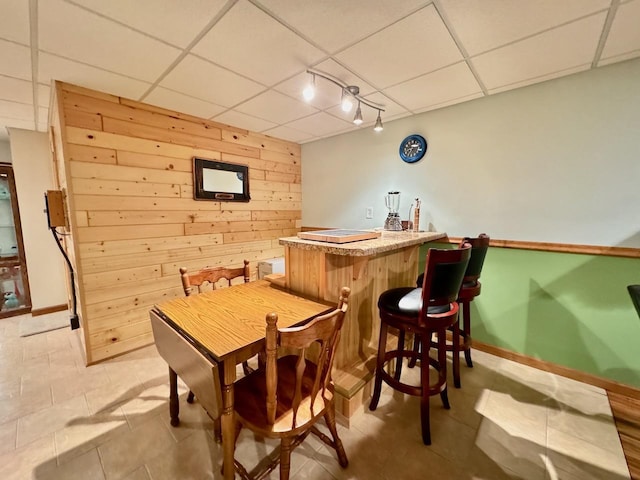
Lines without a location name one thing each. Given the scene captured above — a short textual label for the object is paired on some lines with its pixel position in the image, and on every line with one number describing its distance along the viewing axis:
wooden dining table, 1.07
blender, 2.66
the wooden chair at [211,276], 1.74
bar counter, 1.63
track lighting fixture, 1.94
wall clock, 2.73
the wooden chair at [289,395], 0.99
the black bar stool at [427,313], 1.39
